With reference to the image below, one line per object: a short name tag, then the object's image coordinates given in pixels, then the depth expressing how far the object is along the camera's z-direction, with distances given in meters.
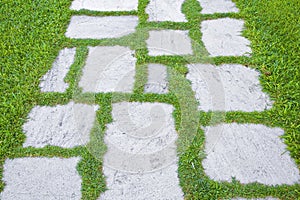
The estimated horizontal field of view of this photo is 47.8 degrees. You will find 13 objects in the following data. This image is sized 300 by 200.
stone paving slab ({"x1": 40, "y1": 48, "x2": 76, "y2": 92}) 2.50
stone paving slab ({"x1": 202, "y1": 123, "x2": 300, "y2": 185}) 1.94
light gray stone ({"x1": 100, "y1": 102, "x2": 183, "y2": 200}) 1.91
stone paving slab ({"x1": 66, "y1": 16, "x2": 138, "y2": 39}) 2.96
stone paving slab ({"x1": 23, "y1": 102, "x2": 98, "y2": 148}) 2.15
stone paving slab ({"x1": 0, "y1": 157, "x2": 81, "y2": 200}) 1.90
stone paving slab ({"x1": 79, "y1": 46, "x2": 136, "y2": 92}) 2.50
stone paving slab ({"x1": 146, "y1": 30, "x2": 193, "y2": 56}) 2.77
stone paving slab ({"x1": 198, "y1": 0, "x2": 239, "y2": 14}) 3.22
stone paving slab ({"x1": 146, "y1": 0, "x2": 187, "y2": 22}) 3.15
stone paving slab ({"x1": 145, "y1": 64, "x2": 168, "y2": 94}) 2.47
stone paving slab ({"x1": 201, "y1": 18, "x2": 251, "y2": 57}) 2.77
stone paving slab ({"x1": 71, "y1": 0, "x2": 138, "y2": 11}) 3.28
